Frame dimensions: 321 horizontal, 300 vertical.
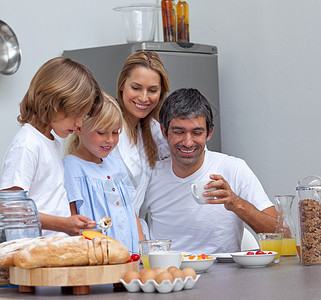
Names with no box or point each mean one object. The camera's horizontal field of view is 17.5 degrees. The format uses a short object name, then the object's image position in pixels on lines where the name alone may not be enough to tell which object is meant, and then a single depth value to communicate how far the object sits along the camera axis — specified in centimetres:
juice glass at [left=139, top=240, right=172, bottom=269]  267
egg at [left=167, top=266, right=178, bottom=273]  247
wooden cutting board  241
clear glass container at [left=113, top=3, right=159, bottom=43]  463
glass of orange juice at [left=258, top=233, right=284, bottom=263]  299
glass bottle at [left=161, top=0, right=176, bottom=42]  472
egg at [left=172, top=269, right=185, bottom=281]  244
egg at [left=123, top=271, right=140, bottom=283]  244
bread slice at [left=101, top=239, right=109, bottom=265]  243
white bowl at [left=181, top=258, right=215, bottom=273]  273
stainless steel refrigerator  457
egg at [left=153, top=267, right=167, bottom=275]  244
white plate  299
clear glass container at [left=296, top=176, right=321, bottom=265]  286
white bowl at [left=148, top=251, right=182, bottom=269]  259
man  361
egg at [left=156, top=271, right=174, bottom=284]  242
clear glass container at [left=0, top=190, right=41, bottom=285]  254
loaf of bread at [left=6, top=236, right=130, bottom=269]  242
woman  369
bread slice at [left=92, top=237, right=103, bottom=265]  243
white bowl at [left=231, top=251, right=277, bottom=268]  280
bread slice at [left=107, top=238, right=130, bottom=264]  244
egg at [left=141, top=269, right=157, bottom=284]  243
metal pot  432
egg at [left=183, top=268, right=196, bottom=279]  245
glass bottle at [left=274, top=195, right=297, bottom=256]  308
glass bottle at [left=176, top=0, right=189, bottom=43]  480
